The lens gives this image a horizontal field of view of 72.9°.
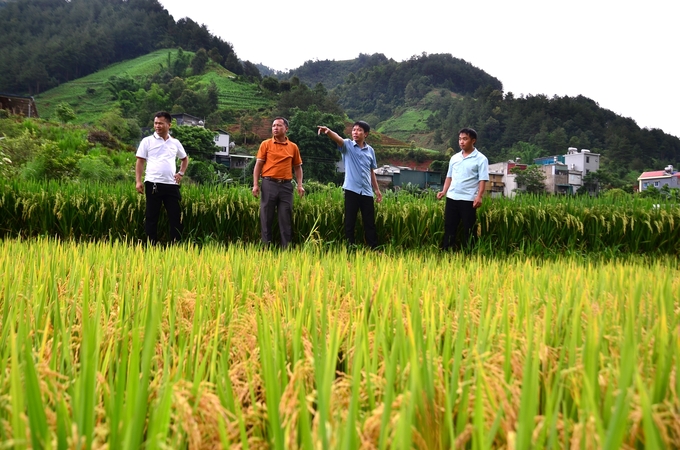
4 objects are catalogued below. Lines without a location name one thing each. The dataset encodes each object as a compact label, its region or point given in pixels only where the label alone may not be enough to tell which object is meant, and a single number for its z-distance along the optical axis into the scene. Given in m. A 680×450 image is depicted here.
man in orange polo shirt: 5.44
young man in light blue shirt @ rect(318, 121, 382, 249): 5.42
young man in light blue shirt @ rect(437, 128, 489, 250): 5.16
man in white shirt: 5.23
